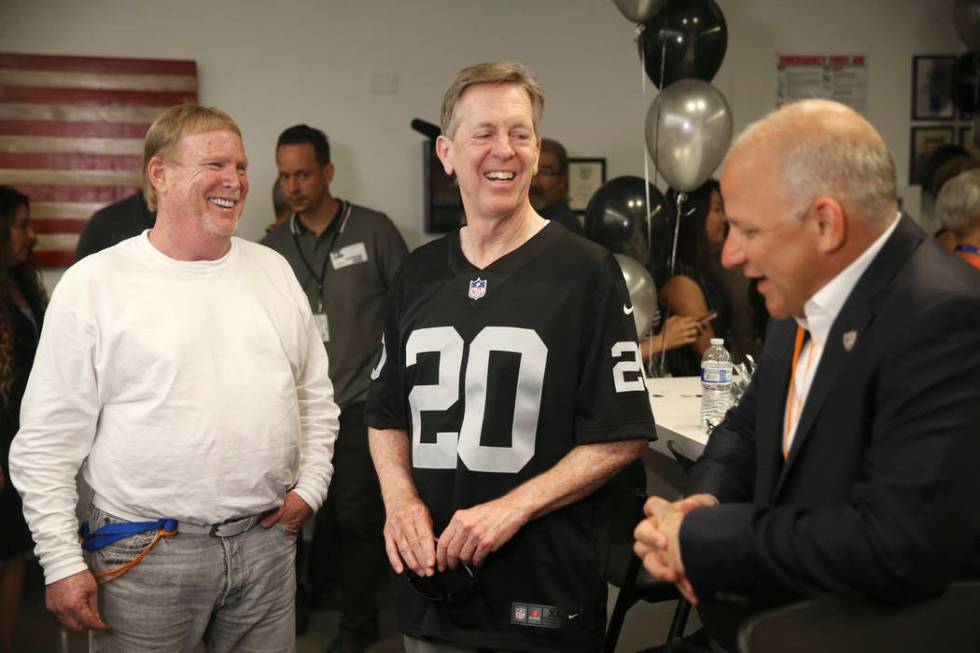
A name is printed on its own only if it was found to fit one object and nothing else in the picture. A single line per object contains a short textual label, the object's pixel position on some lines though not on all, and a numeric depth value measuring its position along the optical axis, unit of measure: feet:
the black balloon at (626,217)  12.63
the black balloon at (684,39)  12.48
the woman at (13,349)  10.30
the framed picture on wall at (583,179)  17.30
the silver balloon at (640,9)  12.42
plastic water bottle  8.69
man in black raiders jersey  5.45
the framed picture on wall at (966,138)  18.75
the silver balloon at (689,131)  12.03
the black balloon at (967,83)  16.69
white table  8.30
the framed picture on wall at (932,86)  18.57
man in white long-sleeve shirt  5.96
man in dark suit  3.46
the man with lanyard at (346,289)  11.77
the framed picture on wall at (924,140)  18.63
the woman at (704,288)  12.76
